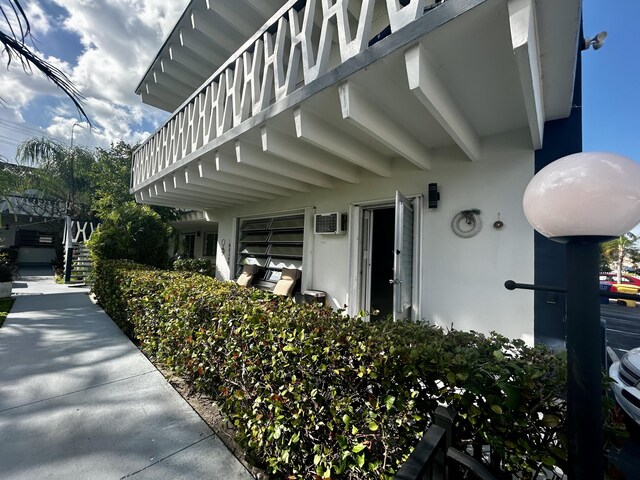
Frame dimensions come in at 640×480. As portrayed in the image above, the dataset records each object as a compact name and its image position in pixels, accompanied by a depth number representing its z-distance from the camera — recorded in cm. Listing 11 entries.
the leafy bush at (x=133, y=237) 676
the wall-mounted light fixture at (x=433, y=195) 336
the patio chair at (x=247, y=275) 643
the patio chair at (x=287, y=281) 523
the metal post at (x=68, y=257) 917
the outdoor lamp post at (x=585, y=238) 80
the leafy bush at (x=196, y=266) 890
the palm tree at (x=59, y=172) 1302
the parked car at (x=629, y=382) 254
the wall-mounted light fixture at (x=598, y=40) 240
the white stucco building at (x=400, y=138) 182
